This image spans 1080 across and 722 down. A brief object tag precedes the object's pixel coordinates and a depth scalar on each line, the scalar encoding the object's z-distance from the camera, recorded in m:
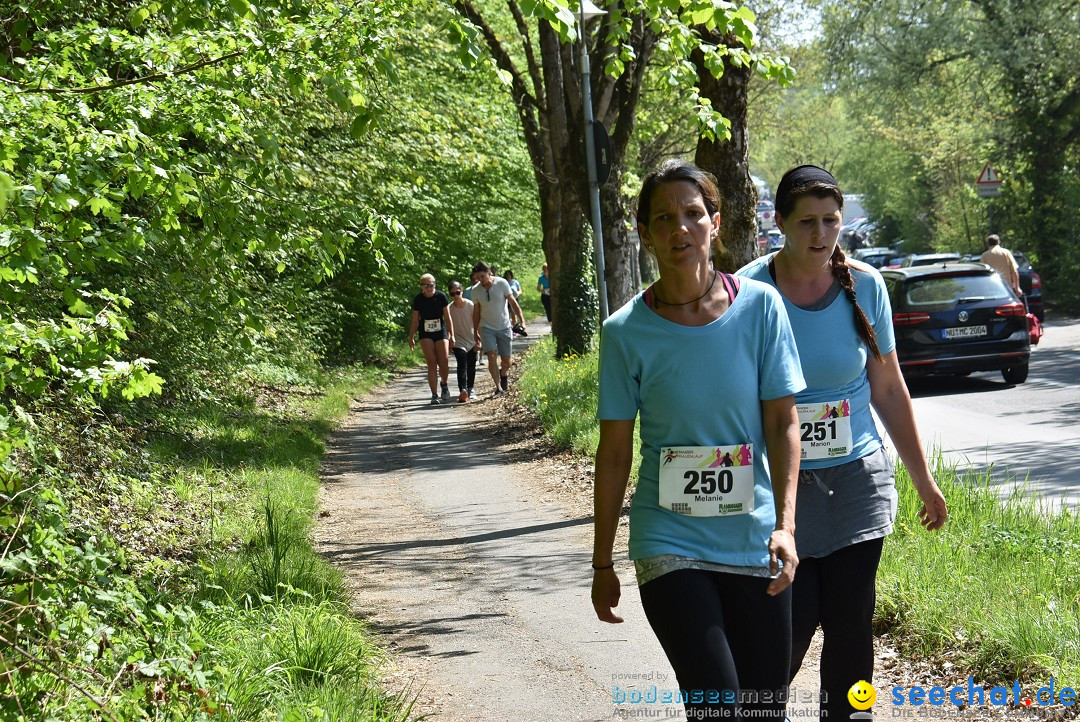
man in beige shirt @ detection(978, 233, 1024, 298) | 21.81
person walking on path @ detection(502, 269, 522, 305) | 33.06
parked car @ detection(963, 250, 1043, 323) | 25.23
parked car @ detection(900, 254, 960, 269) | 30.70
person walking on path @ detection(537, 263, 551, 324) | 34.59
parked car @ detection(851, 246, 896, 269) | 44.88
